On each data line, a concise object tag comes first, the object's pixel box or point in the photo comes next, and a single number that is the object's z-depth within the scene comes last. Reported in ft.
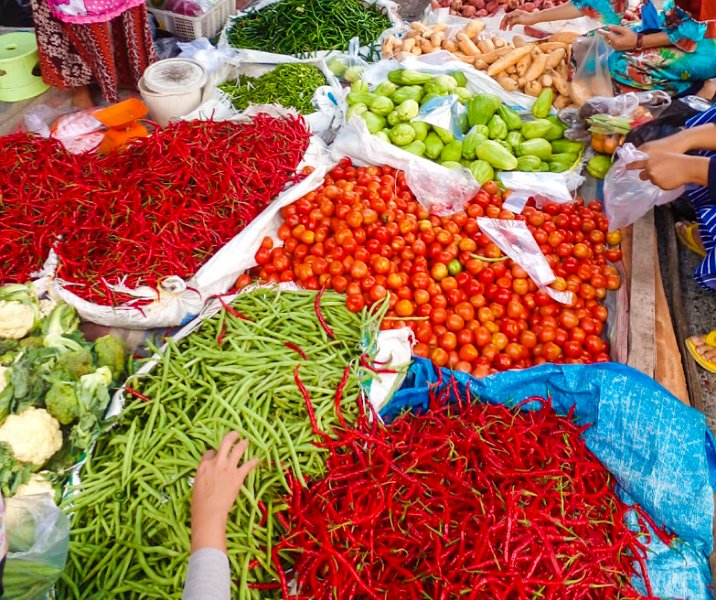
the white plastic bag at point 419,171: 10.82
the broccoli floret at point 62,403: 6.62
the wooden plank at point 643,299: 8.47
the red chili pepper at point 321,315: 8.02
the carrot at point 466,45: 15.12
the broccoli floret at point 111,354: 7.63
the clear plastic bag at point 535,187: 11.04
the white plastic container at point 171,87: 12.22
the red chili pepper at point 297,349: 7.54
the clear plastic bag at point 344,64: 14.56
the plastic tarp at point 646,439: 6.56
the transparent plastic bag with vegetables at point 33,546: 3.76
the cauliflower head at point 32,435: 6.25
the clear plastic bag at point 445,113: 12.04
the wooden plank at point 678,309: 8.73
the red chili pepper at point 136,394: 6.96
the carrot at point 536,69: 13.82
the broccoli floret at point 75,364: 7.14
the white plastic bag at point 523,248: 9.30
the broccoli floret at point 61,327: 7.63
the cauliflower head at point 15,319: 7.40
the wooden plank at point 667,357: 8.34
